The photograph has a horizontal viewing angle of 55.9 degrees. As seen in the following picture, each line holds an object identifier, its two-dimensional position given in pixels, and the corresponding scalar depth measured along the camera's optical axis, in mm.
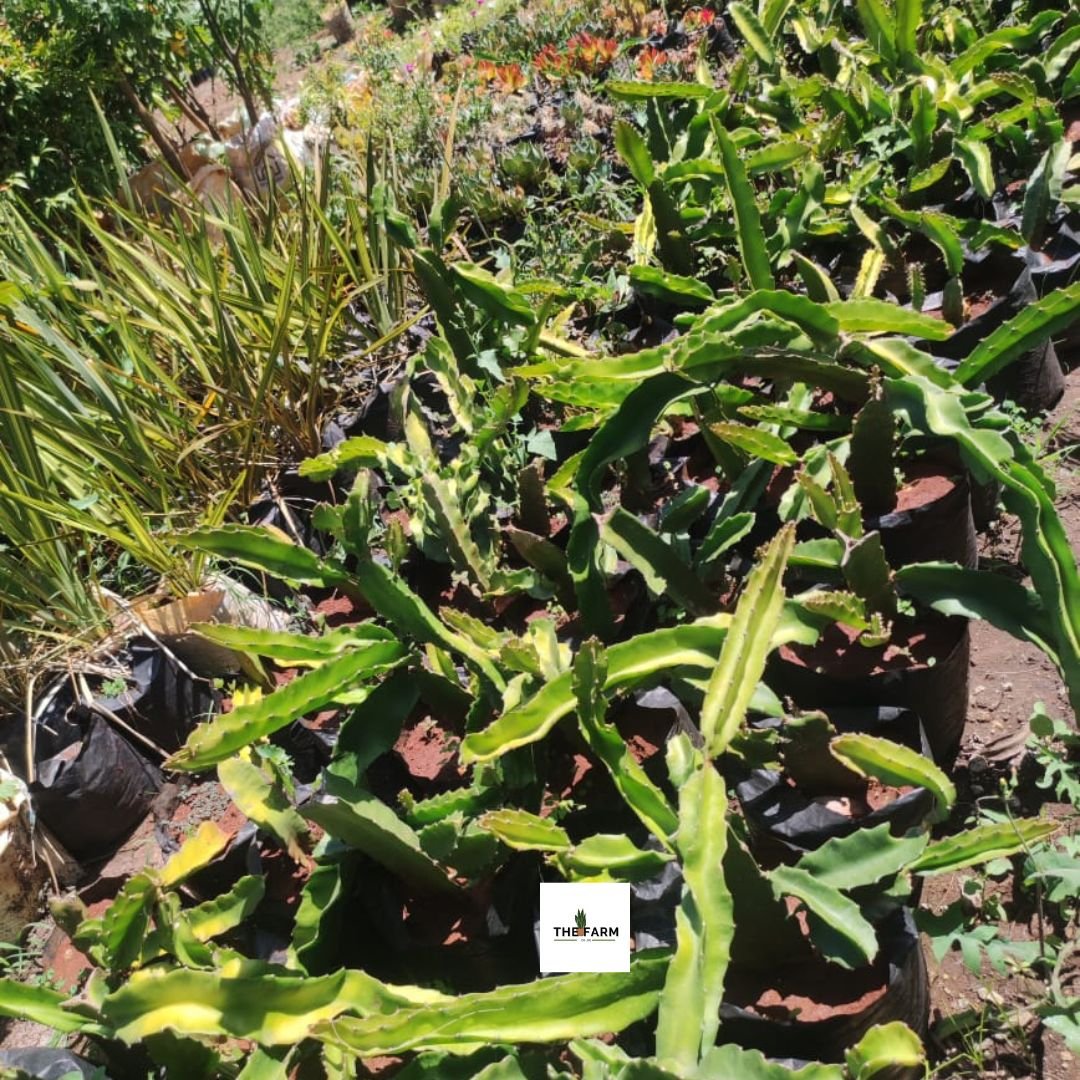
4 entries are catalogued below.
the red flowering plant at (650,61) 3809
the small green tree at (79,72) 4656
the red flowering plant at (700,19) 4094
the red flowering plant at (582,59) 4250
